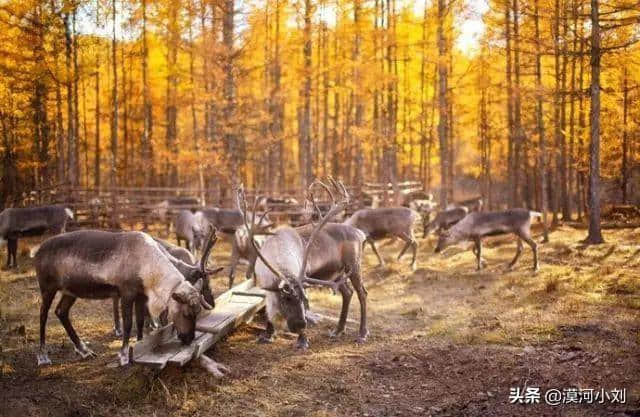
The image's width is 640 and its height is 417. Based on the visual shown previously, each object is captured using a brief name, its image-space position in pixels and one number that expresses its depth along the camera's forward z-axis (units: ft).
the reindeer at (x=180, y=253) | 25.04
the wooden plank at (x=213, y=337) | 16.84
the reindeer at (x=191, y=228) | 44.45
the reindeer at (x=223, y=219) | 46.98
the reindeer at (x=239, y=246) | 33.93
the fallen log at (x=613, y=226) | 52.93
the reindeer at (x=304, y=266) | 20.44
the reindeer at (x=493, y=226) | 40.93
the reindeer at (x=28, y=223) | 38.91
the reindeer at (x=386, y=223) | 44.19
